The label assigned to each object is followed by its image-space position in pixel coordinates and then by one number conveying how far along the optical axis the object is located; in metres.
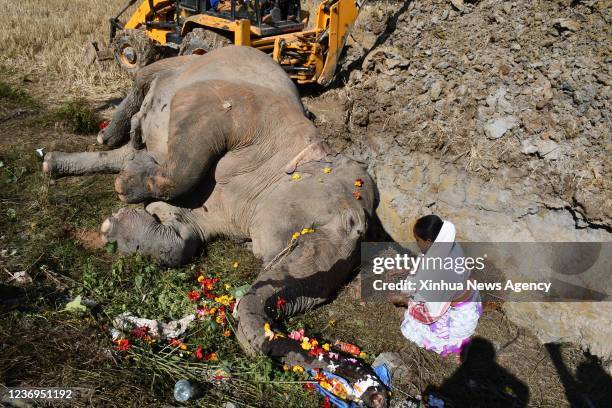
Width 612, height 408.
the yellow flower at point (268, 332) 3.40
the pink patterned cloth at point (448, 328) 3.98
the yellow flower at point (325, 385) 3.26
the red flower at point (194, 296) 3.98
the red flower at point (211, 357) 3.41
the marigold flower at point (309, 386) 3.28
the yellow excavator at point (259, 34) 9.38
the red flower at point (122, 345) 3.28
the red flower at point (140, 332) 3.45
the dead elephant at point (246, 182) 4.09
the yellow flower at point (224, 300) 3.92
